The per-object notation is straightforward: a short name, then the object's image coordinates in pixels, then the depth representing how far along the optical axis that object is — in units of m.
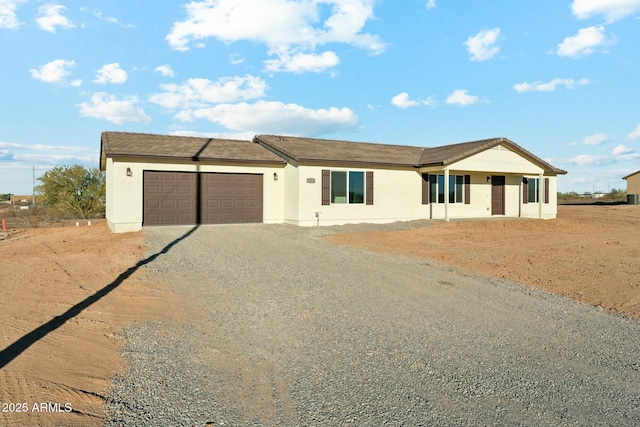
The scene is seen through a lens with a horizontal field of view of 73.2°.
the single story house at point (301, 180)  15.97
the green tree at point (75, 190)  26.44
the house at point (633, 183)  42.62
